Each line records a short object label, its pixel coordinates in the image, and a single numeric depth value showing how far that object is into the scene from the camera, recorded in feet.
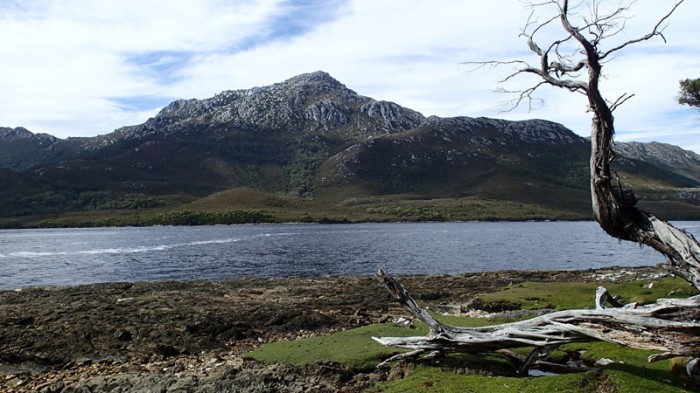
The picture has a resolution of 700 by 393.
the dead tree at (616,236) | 40.65
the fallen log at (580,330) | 40.93
